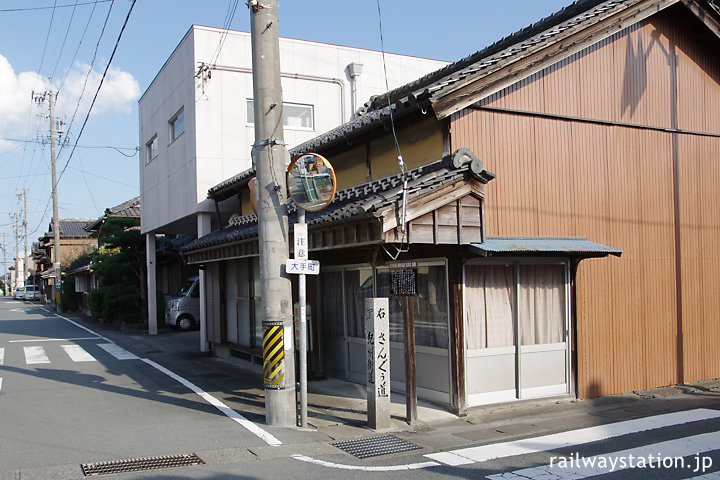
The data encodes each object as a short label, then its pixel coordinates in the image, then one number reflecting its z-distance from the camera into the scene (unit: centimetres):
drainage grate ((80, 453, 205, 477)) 622
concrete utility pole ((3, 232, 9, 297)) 10528
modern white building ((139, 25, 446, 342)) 1703
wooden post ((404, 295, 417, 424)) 818
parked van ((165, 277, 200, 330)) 2314
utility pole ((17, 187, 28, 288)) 6569
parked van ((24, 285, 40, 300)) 6109
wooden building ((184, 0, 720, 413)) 865
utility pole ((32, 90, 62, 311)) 3494
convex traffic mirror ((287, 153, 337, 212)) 786
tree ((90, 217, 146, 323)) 2438
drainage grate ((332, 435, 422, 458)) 699
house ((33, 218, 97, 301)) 4594
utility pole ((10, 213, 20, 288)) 8474
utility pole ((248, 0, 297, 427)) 821
